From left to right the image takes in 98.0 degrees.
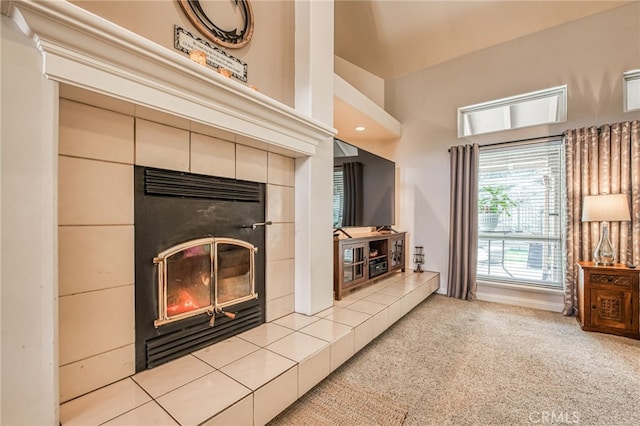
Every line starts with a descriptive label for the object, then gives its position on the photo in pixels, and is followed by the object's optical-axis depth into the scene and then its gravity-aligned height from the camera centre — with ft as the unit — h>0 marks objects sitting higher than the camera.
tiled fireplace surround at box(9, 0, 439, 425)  3.36 +0.17
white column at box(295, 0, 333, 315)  6.97 +1.10
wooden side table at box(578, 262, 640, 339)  7.52 -2.44
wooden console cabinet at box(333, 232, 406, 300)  8.43 -1.67
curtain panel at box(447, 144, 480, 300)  10.89 -0.40
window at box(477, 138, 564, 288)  9.99 -0.04
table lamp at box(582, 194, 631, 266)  7.72 -0.06
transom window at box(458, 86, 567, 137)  9.98 +3.85
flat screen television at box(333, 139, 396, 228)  9.11 +0.87
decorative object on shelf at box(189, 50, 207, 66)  4.86 +2.72
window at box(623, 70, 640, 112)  8.71 +3.87
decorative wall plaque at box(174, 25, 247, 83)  4.99 +3.12
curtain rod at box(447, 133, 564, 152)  9.76 +2.65
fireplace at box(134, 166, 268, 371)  4.58 -0.93
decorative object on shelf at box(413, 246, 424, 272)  12.29 -2.02
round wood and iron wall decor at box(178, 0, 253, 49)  5.19 +3.82
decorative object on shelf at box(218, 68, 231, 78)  5.23 +2.66
